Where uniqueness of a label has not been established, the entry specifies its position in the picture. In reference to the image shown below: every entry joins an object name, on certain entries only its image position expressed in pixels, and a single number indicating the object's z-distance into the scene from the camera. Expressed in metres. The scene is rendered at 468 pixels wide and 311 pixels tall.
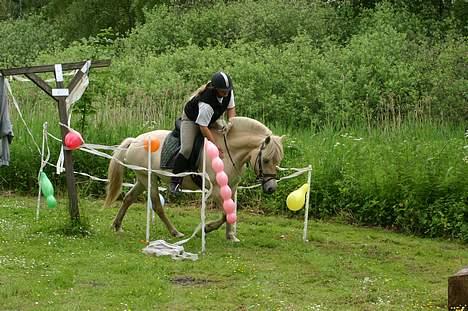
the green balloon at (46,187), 15.42
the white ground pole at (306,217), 15.04
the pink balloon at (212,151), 13.26
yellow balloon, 14.85
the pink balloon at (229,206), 13.31
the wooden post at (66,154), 14.55
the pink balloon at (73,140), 14.15
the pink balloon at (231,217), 13.54
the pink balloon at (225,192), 13.15
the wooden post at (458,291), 9.72
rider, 14.00
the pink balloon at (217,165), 13.20
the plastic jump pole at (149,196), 14.25
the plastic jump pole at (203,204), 13.43
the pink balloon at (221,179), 13.17
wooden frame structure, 14.54
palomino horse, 13.99
